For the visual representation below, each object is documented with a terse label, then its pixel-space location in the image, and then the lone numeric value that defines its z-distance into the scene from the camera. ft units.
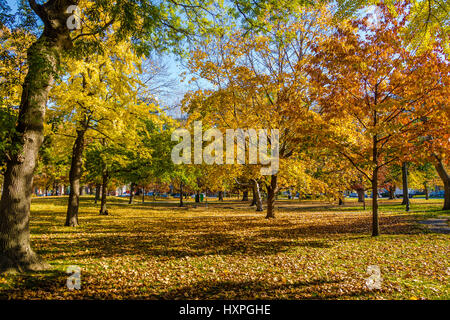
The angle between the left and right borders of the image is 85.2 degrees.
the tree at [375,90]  28.35
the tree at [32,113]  16.87
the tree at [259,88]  45.70
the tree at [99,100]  33.58
